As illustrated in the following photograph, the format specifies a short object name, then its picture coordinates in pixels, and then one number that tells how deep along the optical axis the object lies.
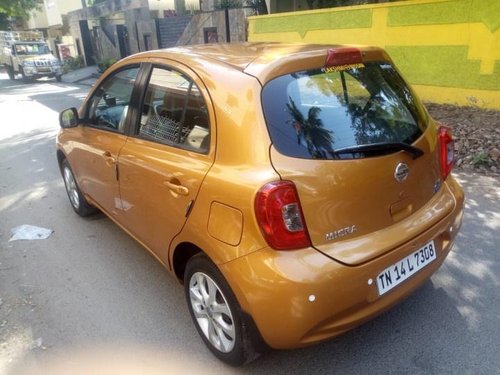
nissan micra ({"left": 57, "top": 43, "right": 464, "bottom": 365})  2.00
